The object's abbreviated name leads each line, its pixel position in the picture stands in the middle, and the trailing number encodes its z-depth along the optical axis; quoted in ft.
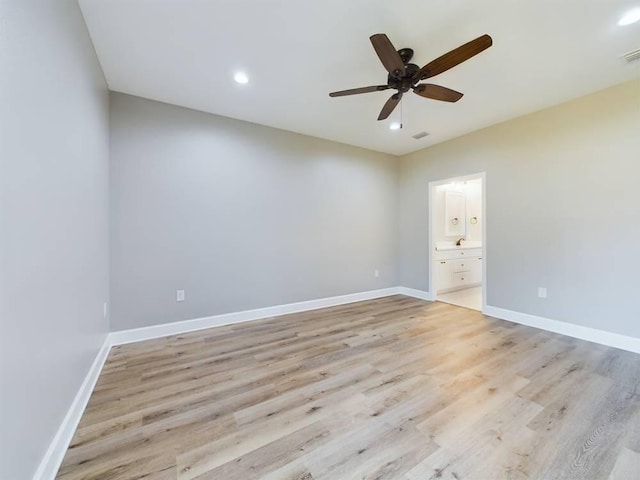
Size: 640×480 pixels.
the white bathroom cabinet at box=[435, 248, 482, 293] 16.17
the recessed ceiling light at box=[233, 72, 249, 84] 8.18
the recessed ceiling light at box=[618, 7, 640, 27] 5.91
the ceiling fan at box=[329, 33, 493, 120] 5.51
